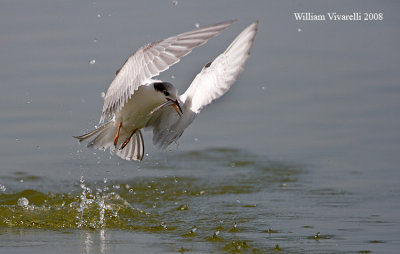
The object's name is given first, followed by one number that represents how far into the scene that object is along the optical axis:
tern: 13.20
